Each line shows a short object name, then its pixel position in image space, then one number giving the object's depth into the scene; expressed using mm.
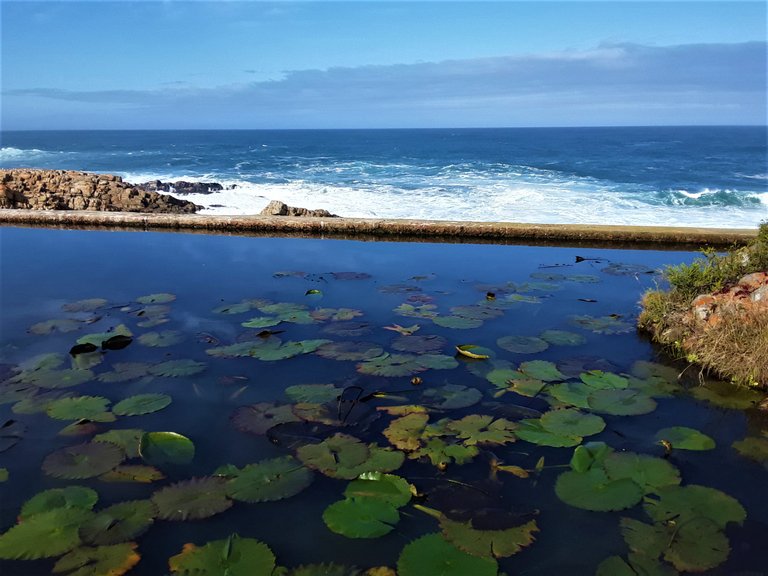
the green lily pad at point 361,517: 2330
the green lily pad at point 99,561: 2104
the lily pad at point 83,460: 2684
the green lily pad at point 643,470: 2666
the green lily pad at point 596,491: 2512
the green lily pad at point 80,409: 3146
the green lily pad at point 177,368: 3684
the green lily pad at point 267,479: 2539
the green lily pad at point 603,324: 4559
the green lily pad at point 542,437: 2955
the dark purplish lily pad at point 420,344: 4074
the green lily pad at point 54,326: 4363
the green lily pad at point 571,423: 3072
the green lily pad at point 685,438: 2988
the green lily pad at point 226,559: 2111
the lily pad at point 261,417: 3090
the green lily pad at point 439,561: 2102
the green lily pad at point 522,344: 4117
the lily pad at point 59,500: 2425
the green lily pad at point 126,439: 2851
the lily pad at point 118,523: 2264
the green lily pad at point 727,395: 3488
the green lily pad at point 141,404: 3221
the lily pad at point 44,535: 2182
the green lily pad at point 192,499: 2416
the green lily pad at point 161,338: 4141
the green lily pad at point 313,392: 3377
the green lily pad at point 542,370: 3686
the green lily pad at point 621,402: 3320
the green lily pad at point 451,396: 3342
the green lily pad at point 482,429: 2973
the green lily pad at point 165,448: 2783
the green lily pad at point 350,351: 3945
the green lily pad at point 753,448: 2939
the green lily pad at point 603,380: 3582
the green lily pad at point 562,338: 4277
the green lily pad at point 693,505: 2432
